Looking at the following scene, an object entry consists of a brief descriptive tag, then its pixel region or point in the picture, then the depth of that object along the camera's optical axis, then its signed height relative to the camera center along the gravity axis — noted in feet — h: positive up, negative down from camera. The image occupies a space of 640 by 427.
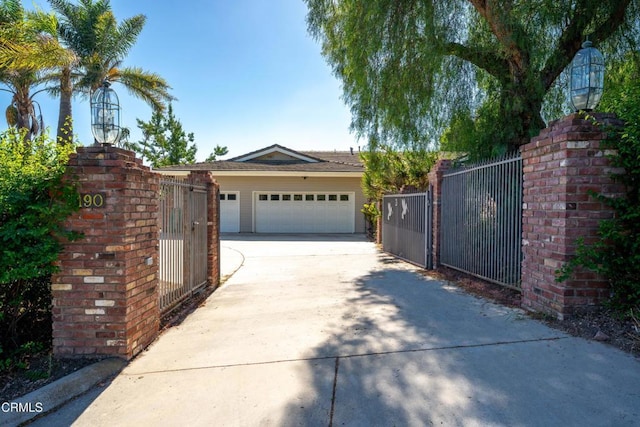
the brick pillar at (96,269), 10.80 -1.71
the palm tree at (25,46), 32.76 +15.75
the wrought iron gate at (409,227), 27.25 -1.40
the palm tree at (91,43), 41.91 +19.76
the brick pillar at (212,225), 20.79 -0.85
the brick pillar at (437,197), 25.58 +0.92
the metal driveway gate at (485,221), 17.66 -0.60
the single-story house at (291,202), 59.16 +1.34
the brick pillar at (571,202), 12.60 +0.26
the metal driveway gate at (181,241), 15.06 -1.40
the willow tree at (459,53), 20.33 +9.66
